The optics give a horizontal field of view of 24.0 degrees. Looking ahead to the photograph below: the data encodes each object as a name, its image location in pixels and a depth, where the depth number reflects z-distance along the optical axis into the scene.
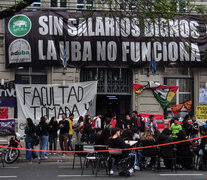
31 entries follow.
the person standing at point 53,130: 20.23
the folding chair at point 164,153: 15.18
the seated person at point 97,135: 16.01
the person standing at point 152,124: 17.81
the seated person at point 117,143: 14.00
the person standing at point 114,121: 21.28
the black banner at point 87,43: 21.97
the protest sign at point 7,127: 21.75
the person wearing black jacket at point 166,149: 15.21
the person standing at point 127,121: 20.62
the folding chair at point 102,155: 14.73
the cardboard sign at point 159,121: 22.77
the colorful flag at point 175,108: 23.36
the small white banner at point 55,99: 21.89
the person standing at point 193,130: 20.25
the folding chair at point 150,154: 15.38
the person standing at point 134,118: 20.58
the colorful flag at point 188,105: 23.47
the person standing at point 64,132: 20.44
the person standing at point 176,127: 18.28
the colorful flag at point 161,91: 22.80
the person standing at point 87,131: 19.48
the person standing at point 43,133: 18.73
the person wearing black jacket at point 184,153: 15.59
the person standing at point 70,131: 20.92
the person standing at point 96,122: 21.31
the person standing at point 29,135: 18.31
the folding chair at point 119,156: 13.91
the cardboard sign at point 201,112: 23.03
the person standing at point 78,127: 21.20
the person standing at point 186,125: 20.26
